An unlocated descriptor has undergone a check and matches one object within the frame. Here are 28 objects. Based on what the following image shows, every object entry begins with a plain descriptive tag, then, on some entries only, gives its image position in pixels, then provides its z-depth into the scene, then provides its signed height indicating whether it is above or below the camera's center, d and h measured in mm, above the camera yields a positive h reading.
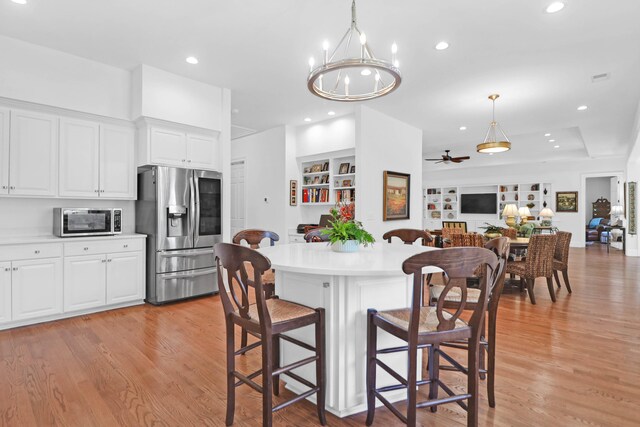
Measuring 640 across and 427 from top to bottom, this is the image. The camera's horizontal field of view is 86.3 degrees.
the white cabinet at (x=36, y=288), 3311 -737
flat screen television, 12031 +421
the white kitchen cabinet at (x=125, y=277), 3912 -742
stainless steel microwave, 3678 -85
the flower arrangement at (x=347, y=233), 2426 -133
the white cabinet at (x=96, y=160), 3799 +632
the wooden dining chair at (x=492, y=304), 1989 -539
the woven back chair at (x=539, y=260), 4215 -576
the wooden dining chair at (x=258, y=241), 2826 -255
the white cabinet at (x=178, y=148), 4176 +852
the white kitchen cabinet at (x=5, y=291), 3225 -736
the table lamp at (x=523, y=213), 6461 +32
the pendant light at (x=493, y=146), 5123 +1073
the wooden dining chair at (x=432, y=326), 1455 -550
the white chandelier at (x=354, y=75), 2238 +1101
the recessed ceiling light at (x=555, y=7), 2797 +1735
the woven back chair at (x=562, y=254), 4645 -548
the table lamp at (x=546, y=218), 8656 -100
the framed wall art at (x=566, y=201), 10594 +431
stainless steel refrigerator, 4102 -181
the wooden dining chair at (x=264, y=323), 1624 -558
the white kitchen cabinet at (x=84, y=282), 3611 -737
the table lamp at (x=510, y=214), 5676 +11
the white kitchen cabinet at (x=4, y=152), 3398 +619
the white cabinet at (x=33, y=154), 3479 +629
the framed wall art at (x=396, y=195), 5930 +349
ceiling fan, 8399 +1383
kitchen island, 1885 -540
